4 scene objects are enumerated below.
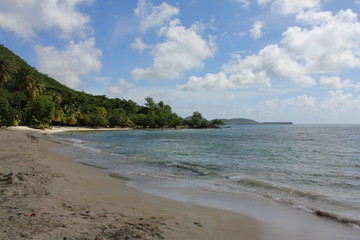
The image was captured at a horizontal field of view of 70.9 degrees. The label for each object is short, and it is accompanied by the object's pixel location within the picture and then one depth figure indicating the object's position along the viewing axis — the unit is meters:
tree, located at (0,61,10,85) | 63.06
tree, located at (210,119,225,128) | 180.25
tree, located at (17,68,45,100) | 68.03
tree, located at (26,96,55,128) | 67.81
